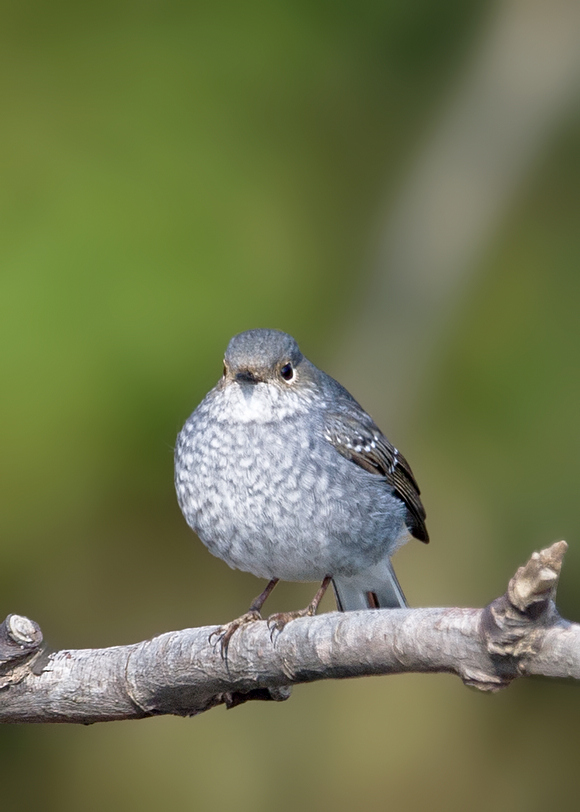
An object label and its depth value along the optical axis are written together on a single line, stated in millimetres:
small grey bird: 7621
